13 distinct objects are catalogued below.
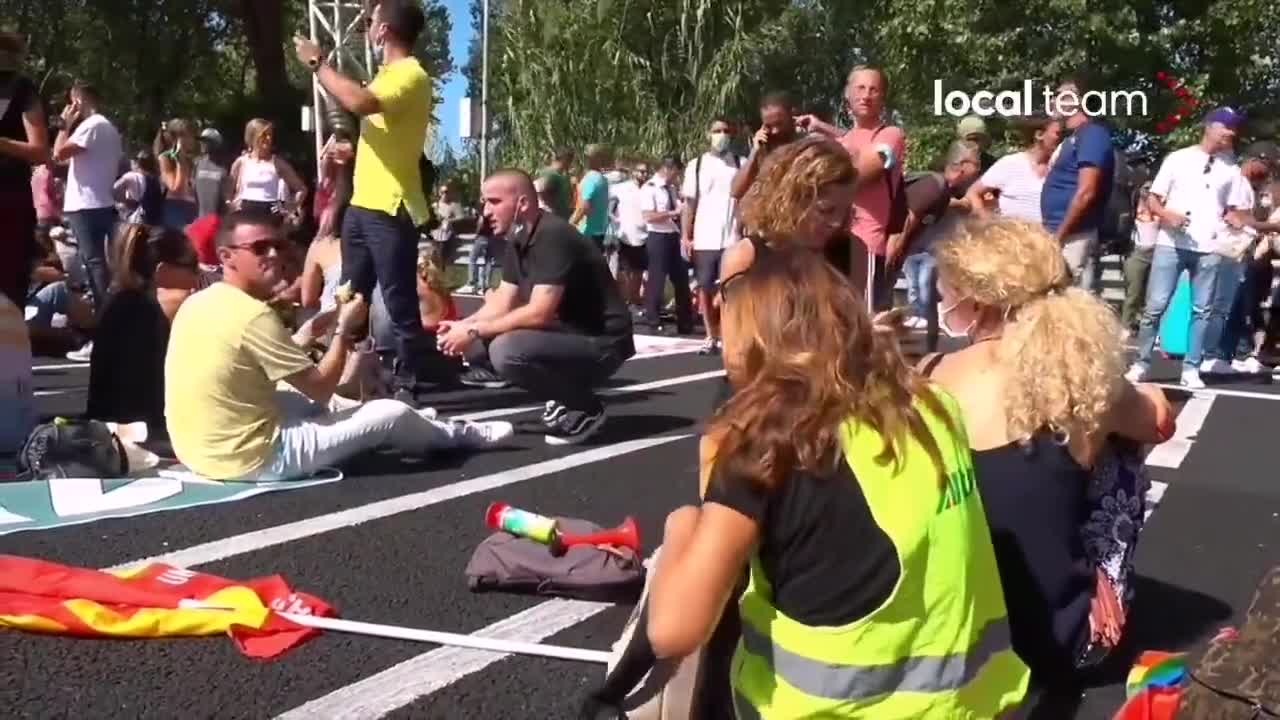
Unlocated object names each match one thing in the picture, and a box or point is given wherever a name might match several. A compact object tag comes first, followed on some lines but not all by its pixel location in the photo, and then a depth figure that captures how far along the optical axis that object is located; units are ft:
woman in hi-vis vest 7.44
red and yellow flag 12.05
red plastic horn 14.26
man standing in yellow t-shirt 22.33
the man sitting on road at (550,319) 20.94
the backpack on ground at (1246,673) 6.85
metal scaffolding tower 62.64
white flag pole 11.91
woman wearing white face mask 10.27
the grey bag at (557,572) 13.64
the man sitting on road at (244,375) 17.17
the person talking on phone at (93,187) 31.17
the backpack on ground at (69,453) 17.72
